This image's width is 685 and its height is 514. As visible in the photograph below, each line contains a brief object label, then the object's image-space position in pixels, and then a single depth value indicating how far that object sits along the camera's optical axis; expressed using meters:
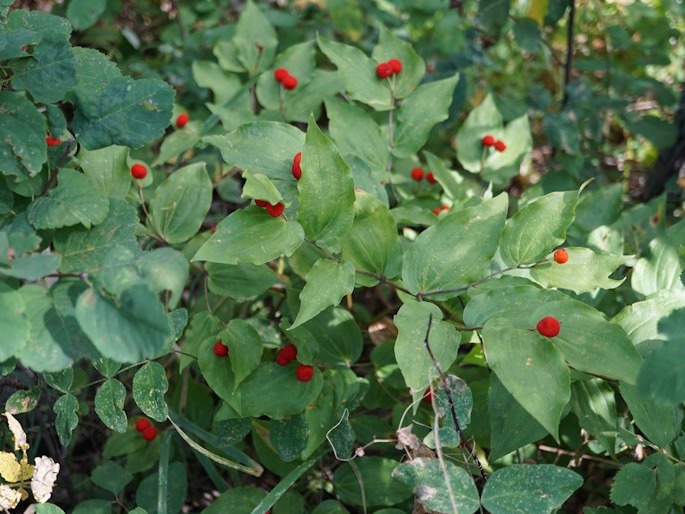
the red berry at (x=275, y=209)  0.31
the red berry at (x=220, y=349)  0.35
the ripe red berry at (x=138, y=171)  0.38
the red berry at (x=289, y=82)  0.46
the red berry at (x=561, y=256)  0.32
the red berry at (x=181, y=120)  0.48
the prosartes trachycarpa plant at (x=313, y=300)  0.28
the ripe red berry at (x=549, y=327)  0.28
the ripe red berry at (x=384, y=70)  0.42
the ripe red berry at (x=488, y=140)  0.48
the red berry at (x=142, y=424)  0.40
